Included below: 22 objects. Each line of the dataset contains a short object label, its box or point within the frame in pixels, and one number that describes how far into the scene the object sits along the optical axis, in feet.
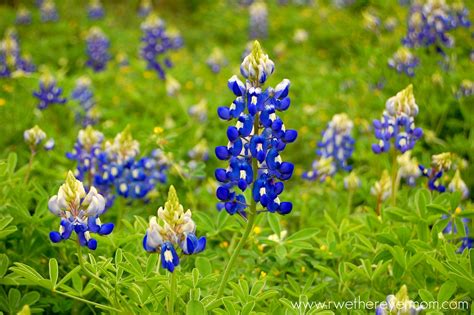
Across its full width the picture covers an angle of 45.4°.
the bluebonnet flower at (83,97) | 15.53
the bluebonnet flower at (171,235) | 6.02
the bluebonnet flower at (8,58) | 15.71
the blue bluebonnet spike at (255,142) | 6.53
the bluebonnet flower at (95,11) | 27.94
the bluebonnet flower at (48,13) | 25.91
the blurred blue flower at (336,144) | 11.89
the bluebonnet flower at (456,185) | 9.94
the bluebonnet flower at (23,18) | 25.17
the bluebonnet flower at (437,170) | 9.55
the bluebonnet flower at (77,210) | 6.41
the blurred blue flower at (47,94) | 13.50
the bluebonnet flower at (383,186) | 10.18
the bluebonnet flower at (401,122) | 9.58
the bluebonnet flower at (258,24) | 26.40
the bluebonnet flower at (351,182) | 11.18
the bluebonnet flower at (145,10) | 26.17
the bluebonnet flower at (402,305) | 5.77
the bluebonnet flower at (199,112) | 15.53
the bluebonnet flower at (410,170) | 10.80
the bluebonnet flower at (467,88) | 14.82
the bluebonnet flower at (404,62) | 15.01
